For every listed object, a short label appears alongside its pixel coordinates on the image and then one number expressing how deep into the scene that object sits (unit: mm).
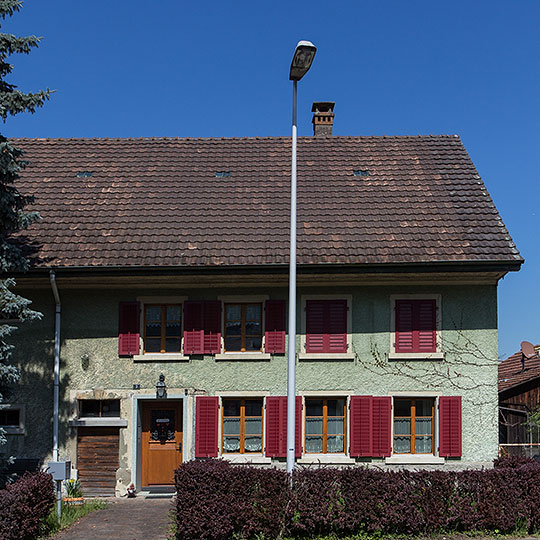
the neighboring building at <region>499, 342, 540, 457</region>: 23469
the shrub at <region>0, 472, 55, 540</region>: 11180
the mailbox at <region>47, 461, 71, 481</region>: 12438
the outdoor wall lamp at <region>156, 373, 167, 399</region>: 15141
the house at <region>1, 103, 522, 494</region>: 15125
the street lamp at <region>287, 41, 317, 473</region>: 11195
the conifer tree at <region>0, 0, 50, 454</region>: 12703
